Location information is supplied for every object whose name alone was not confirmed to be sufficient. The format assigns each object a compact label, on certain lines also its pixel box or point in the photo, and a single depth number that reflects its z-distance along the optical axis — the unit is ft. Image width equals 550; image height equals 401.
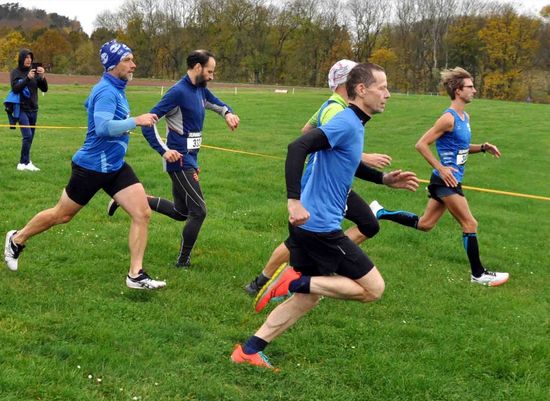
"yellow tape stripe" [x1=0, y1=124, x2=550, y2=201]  49.38
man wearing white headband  16.58
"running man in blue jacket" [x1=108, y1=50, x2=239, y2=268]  19.60
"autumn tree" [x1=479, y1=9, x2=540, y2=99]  231.22
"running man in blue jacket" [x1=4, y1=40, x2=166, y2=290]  17.07
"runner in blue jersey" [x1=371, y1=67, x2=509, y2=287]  21.43
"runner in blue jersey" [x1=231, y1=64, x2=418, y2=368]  13.08
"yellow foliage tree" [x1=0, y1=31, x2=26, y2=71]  241.96
